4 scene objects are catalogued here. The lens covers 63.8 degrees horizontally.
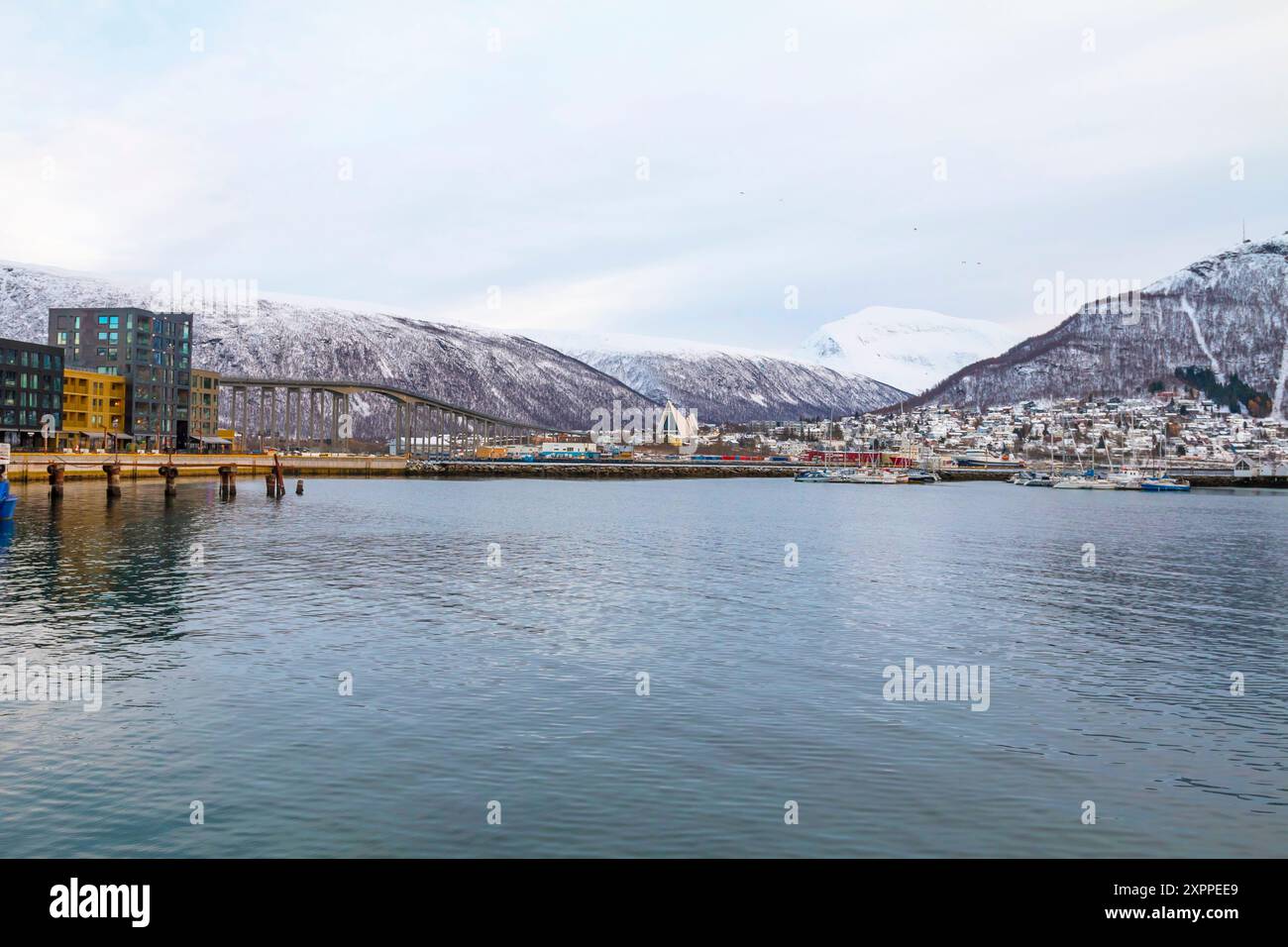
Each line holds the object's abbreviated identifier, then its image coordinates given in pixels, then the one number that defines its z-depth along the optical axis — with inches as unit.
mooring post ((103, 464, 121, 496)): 3992.4
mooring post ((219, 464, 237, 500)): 4585.9
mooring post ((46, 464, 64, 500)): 3865.7
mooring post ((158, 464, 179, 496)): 4402.1
